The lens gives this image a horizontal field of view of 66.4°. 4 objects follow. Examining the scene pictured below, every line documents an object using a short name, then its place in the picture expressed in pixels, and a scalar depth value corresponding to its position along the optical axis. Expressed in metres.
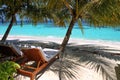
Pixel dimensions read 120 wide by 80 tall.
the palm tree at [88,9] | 2.98
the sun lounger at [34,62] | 1.90
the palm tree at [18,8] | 4.28
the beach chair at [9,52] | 2.22
